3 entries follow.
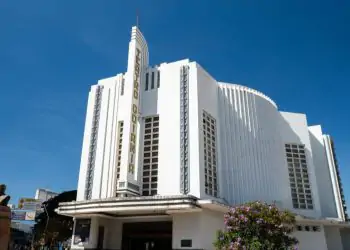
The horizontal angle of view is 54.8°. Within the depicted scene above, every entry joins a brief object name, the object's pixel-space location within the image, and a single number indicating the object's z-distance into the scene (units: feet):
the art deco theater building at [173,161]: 67.82
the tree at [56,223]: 120.98
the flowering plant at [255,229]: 56.39
